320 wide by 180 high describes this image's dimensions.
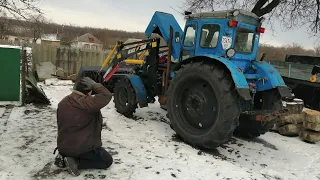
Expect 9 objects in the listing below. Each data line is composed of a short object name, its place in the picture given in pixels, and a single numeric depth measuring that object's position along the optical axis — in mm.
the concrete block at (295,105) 6870
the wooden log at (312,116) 7176
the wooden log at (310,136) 7150
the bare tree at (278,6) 11531
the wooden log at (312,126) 7109
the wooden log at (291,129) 7508
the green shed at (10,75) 7367
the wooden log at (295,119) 7461
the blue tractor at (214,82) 5098
